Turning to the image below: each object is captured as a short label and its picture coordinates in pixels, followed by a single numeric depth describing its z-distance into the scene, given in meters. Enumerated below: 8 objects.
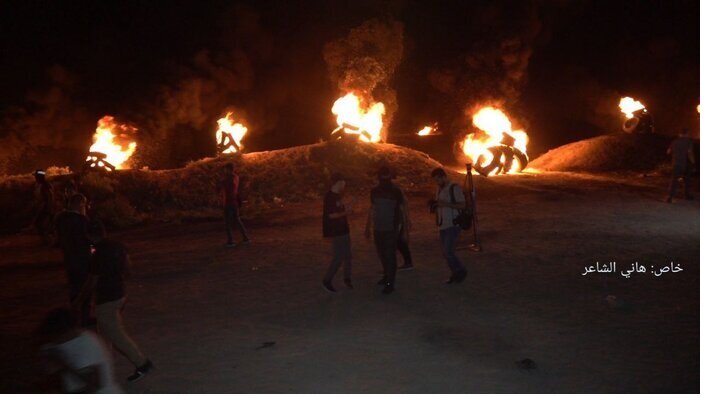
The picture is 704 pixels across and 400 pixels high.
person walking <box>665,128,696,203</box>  15.05
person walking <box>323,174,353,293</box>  8.31
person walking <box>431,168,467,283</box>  8.48
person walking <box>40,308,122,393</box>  4.25
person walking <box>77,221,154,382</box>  5.66
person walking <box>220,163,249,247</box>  11.80
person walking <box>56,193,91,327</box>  7.20
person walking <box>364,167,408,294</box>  8.23
